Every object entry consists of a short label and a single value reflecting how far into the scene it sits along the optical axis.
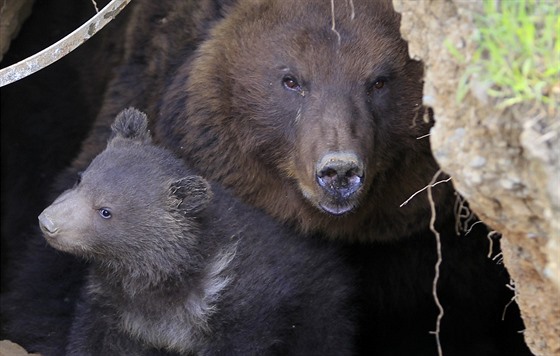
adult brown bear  9.78
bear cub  9.57
